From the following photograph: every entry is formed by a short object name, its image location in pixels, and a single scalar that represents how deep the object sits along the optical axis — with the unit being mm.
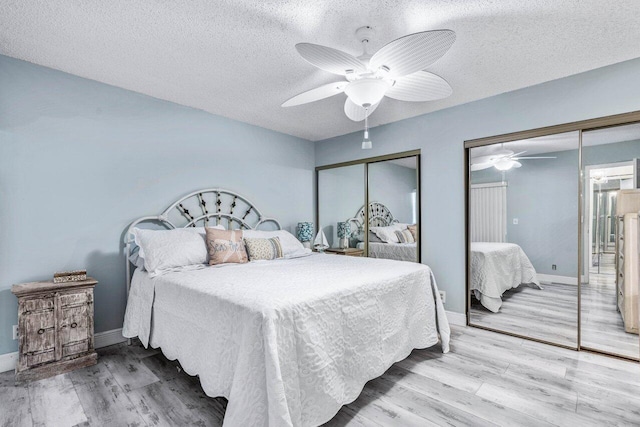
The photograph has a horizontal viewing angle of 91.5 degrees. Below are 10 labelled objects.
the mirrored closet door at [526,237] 2832
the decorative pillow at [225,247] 2855
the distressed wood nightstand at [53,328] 2217
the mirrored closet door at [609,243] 2637
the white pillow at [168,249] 2597
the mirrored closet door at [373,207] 3826
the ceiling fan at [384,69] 1607
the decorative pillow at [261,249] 3156
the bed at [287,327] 1483
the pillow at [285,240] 3451
